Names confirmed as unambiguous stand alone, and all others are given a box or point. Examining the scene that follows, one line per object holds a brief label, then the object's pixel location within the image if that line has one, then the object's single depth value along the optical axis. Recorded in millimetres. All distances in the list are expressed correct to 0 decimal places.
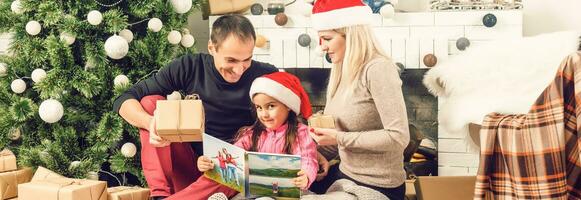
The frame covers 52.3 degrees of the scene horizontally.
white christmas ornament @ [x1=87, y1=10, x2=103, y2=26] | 2195
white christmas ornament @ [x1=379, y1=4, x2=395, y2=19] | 2463
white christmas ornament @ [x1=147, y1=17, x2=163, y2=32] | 2256
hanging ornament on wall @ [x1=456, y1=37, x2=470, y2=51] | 2465
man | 1935
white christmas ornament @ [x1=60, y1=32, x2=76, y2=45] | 2240
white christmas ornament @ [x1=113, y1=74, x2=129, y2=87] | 2232
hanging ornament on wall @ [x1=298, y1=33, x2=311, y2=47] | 2460
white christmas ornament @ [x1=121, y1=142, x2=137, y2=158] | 2281
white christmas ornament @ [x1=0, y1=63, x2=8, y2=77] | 2342
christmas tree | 2254
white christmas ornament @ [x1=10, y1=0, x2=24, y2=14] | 2293
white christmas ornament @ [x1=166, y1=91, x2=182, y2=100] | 2043
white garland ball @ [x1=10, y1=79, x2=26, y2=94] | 2342
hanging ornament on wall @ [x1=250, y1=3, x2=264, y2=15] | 2541
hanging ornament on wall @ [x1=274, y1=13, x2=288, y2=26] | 2495
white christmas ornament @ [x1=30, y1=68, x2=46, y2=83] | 2262
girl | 1854
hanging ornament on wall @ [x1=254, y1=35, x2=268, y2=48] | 2438
